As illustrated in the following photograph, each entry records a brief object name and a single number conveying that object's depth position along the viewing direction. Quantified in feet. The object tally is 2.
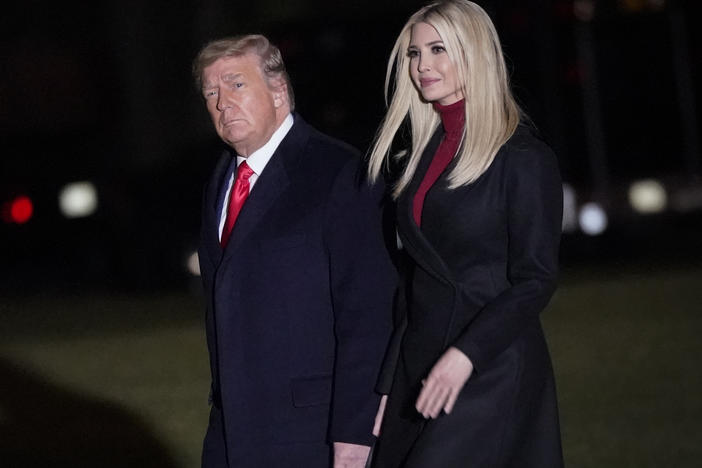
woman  27.86
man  30.42
